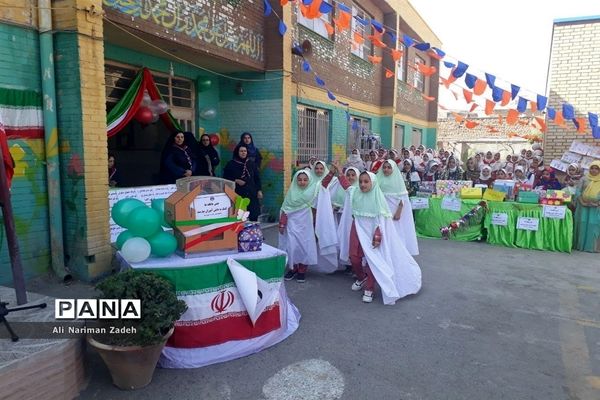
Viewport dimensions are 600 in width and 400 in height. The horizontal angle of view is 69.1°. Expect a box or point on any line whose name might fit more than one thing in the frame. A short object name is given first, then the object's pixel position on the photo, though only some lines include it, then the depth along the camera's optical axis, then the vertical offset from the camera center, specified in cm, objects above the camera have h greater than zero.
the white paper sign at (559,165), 970 -8
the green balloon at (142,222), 368 -56
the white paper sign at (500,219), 823 -110
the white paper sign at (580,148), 965 +31
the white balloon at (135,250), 359 -78
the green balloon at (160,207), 402 -49
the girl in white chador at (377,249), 507 -108
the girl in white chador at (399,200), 648 -61
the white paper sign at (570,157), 977 +11
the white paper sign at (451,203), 877 -87
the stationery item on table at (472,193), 859 -64
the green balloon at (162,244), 370 -75
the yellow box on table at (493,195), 837 -66
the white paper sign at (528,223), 798 -114
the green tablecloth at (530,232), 787 -129
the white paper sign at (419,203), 916 -91
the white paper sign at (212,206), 378 -43
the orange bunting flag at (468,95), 933 +141
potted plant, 304 -123
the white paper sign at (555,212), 780 -90
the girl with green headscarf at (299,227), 581 -93
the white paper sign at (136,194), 594 -55
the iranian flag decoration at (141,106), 668 +80
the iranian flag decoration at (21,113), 478 +45
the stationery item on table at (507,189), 853 -55
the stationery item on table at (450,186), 891 -54
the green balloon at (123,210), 378 -48
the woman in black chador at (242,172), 812 -28
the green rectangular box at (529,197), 804 -66
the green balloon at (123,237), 381 -72
